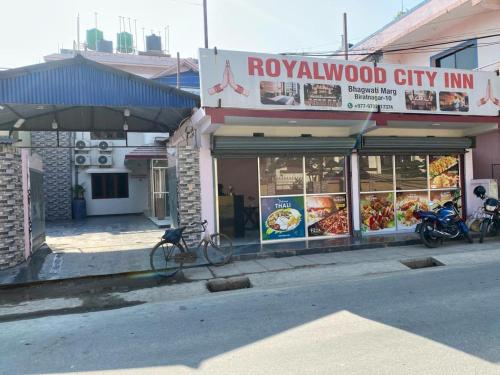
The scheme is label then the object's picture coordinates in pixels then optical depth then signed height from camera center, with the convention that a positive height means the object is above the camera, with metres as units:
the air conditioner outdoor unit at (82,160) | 20.72 +1.52
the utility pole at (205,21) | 17.19 +7.01
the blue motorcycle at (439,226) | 10.02 -1.22
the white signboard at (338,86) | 9.19 +2.39
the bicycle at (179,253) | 8.12 -1.44
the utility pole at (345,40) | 18.10 +6.40
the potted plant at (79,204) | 20.30 -0.72
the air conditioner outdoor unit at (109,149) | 21.41 +2.12
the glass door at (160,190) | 17.17 -0.14
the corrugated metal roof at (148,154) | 17.78 +1.48
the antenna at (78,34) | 28.84 +11.10
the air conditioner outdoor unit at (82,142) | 19.52 +2.35
